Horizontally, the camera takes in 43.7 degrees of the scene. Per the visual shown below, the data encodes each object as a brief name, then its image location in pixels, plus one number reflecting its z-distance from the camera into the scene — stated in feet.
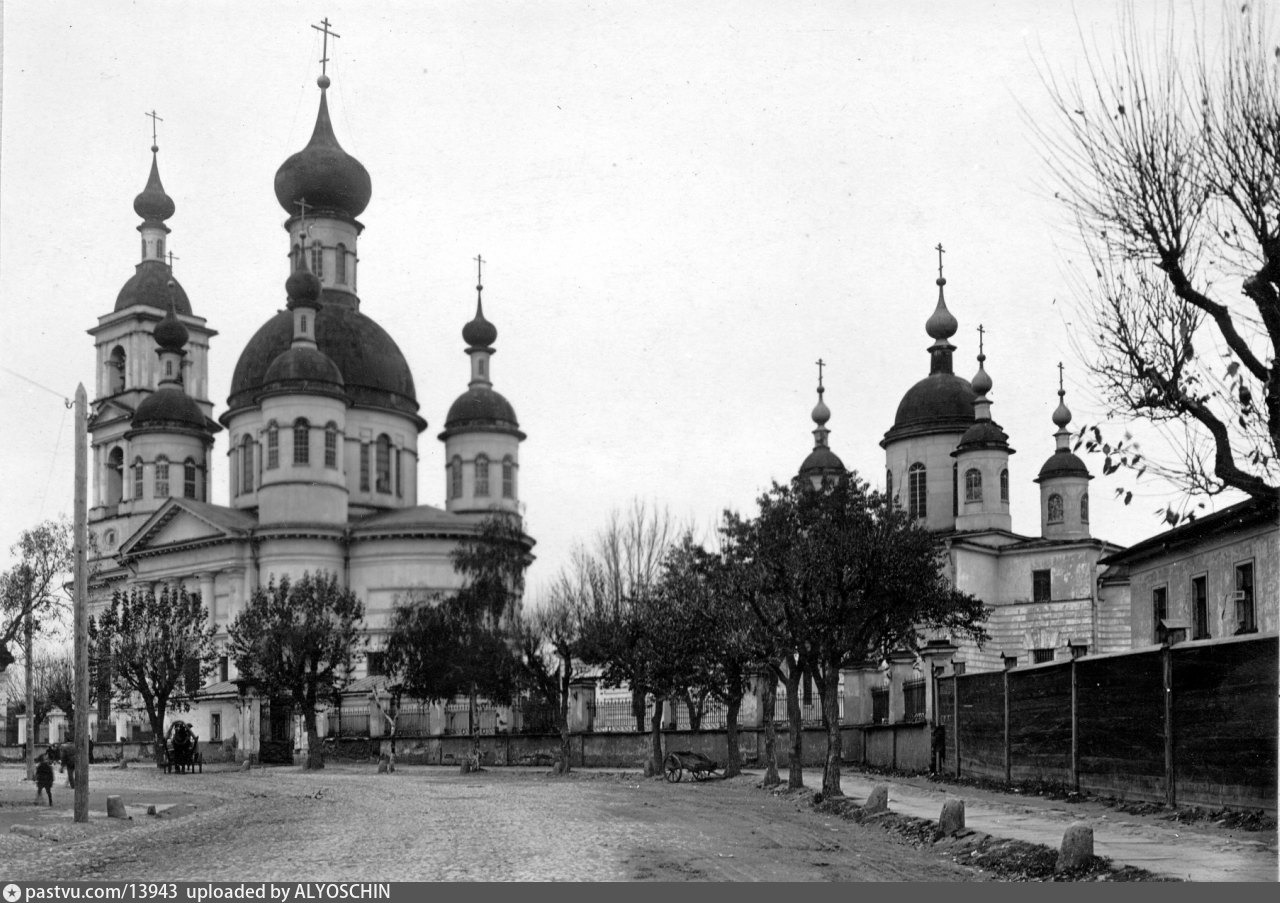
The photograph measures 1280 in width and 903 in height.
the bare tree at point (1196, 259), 45.96
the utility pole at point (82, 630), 76.28
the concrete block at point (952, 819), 61.21
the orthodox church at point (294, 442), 231.50
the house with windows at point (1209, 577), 102.58
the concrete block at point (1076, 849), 48.11
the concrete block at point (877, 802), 75.51
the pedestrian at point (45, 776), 86.99
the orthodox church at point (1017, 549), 203.51
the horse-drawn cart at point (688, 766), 125.90
